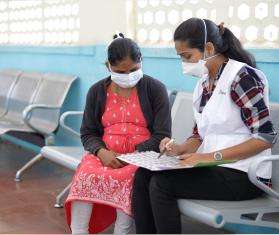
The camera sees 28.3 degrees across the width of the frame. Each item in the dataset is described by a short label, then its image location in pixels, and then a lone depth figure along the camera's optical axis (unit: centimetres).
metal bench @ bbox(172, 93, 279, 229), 204
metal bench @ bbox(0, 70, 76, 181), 414
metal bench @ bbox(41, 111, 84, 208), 313
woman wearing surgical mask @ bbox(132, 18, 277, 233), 214
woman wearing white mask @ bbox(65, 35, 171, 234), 249
